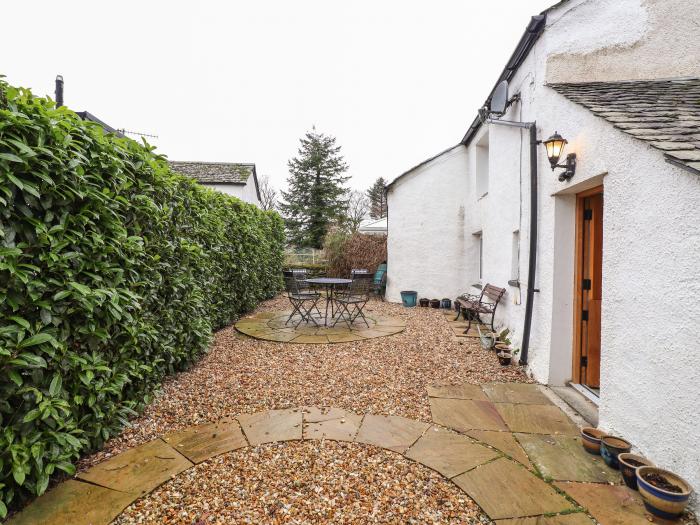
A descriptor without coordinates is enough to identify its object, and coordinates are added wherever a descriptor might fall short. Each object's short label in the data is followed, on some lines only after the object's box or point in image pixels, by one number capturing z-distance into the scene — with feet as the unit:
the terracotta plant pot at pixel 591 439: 8.59
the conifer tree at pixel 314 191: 81.20
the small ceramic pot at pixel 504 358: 15.60
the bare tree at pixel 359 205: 131.25
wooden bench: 21.00
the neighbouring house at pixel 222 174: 51.67
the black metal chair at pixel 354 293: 22.46
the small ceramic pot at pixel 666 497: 6.21
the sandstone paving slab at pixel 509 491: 6.61
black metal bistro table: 23.57
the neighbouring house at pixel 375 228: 47.11
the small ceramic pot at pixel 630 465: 7.26
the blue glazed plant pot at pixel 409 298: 32.27
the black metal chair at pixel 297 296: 22.17
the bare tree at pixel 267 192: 126.41
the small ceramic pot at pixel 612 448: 7.98
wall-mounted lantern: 11.57
